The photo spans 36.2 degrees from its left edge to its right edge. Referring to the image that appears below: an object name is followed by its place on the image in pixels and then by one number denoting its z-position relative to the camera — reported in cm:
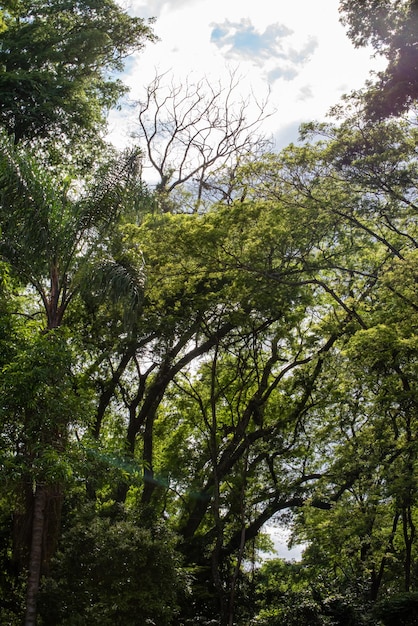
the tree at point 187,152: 1862
